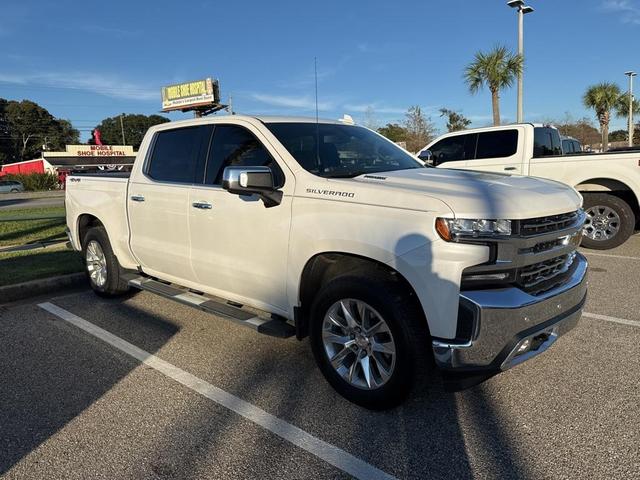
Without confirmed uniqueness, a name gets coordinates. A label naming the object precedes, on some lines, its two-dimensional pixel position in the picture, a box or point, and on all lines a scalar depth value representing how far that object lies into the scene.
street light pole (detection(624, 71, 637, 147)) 36.75
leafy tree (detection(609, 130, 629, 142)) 67.97
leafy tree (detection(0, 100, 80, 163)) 93.38
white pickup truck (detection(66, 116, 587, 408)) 2.83
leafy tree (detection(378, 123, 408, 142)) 33.69
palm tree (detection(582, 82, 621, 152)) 38.31
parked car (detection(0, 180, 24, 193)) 48.02
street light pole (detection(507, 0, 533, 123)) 17.20
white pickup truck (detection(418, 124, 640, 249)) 7.80
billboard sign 55.06
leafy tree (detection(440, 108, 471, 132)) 37.56
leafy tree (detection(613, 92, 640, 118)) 40.09
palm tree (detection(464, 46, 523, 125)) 19.17
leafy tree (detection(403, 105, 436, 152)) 33.09
